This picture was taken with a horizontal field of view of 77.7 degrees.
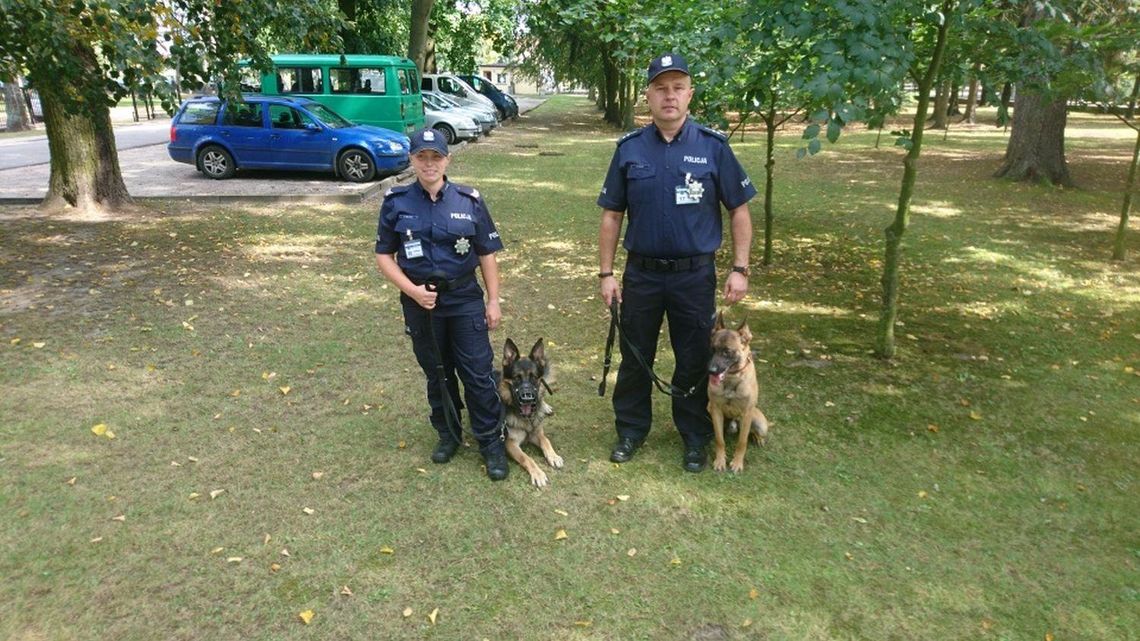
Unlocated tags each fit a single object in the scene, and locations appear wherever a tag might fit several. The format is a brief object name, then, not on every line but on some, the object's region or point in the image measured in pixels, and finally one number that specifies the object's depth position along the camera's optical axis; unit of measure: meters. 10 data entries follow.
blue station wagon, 13.70
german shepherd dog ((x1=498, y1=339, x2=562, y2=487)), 3.97
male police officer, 3.64
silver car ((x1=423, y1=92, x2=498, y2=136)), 23.34
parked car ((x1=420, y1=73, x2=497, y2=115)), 27.14
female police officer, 3.61
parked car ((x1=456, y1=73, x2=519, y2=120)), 33.56
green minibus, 17.09
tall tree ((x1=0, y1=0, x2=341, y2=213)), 6.14
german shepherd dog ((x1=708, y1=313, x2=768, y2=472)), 3.82
